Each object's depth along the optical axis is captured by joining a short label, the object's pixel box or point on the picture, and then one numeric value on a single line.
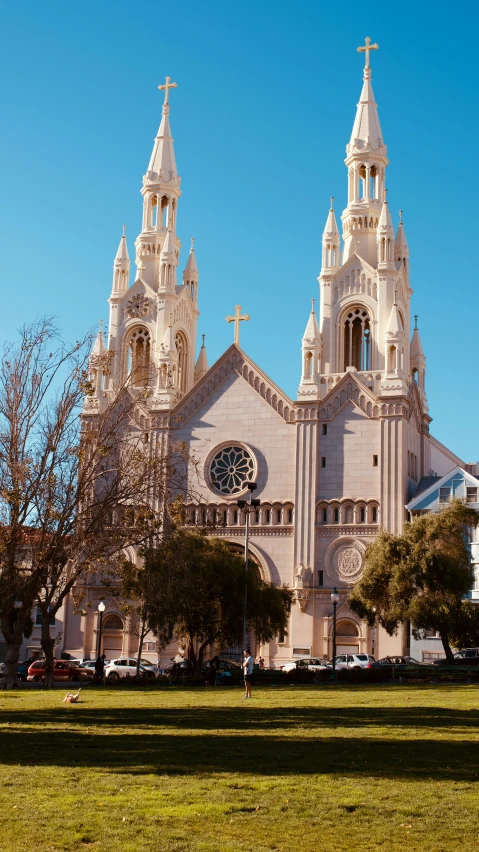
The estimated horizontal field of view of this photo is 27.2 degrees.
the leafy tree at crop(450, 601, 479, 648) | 55.21
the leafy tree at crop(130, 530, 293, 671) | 50.62
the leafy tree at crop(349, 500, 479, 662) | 51.34
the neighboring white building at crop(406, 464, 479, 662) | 66.38
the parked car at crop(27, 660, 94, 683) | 54.06
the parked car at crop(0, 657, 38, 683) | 55.89
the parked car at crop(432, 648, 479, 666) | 53.47
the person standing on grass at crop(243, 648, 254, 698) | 33.19
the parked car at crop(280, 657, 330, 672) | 56.69
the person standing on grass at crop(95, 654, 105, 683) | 48.16
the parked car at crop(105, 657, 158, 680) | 55.53
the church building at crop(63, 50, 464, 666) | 68.25
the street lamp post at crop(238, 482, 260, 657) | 51.48
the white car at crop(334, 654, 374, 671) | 56.67
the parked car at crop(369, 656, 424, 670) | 54.25
